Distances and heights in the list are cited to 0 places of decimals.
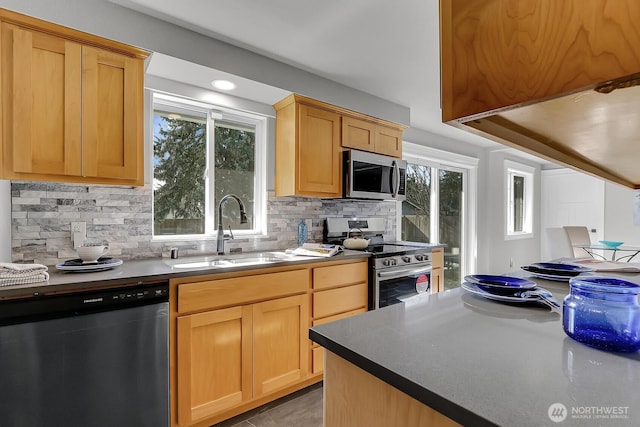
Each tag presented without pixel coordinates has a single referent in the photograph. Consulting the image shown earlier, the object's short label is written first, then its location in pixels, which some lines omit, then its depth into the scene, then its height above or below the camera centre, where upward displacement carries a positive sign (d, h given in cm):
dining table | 512 -66
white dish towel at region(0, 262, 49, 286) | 137 -27
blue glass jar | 69 -23
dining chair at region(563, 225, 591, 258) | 433 -31
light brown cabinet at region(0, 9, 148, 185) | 159 +57
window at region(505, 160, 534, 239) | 582 +27
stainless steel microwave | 302 +37
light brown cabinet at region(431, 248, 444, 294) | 335 -58
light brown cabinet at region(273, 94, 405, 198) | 272 +63
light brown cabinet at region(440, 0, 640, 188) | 41 +21
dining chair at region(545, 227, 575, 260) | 416 -38
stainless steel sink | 203 -34
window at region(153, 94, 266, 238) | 246 +38
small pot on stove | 296 -28
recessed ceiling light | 242 +98
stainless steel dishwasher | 136 -67
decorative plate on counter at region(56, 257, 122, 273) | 167 -28
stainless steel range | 274 -45
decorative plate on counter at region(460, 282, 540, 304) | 106 -28
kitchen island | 51 -30
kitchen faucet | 246 -15
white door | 586 +24
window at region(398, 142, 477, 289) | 436 +12
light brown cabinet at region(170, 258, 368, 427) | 181 -77
